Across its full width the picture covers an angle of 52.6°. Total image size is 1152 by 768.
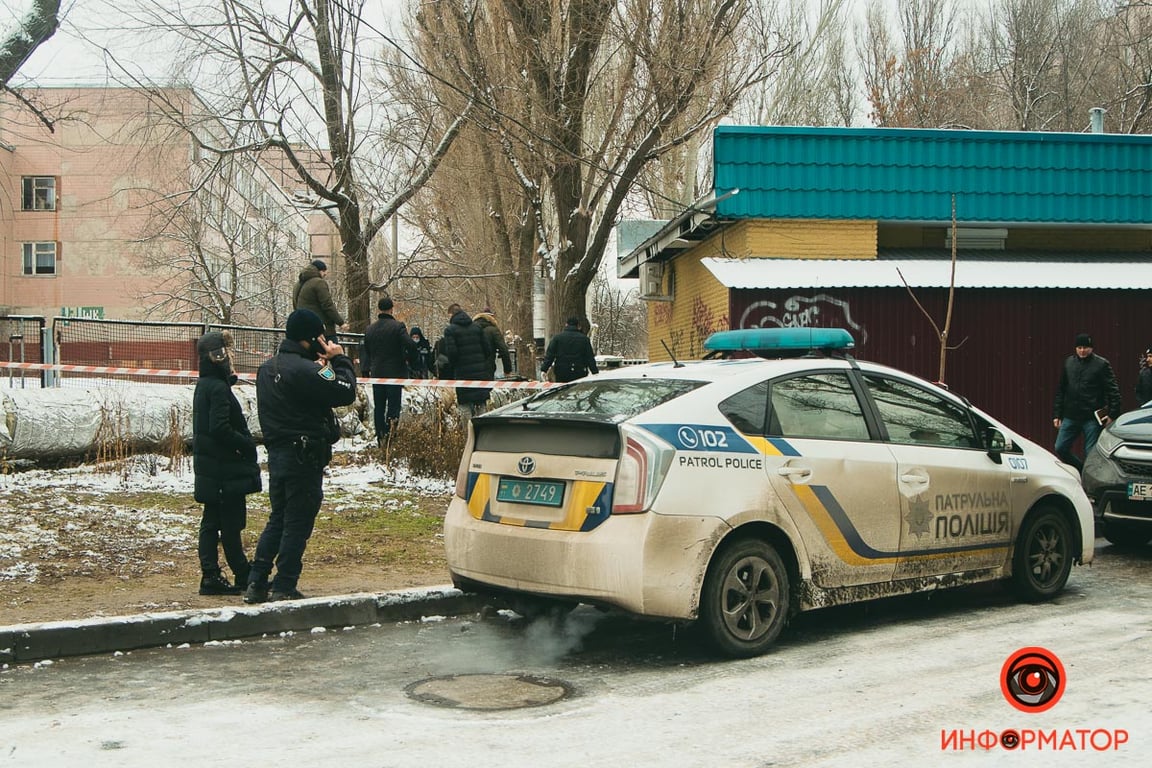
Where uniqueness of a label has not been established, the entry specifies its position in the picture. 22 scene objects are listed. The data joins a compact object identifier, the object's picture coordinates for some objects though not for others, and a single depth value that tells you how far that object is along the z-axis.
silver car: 9.38
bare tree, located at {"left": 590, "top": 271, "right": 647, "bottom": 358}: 55.30
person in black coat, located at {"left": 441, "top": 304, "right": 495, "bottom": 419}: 14.45
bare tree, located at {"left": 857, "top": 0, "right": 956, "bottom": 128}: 40.94
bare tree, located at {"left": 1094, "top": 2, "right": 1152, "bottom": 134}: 32.56
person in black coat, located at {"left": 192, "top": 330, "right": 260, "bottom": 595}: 7.59
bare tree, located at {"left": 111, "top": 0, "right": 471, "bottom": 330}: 19.58
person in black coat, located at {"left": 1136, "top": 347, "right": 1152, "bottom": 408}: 14.81
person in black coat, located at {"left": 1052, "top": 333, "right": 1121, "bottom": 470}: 12.60
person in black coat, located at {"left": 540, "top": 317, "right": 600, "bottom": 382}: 15.36
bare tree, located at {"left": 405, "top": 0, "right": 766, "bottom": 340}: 19.16
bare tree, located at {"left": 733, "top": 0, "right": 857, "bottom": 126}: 35.53
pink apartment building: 52.00
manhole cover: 5.34
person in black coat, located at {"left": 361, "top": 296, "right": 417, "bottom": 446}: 14.03
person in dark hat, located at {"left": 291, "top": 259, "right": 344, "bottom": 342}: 13.34
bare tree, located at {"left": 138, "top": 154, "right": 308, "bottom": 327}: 20.61
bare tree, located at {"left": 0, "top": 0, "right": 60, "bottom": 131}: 11.09
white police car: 5.87
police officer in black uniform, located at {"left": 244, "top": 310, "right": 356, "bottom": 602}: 7.18
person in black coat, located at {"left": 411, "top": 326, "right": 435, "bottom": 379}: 17.44
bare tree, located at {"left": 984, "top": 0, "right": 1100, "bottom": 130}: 38.81
